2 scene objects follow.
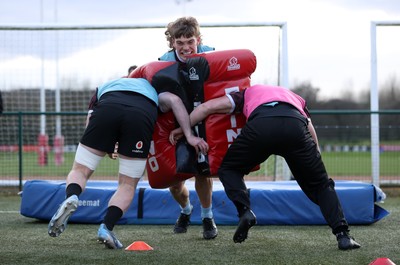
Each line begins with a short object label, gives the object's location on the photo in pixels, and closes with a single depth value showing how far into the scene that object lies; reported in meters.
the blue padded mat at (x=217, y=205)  6.75
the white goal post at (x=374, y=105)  10.78
